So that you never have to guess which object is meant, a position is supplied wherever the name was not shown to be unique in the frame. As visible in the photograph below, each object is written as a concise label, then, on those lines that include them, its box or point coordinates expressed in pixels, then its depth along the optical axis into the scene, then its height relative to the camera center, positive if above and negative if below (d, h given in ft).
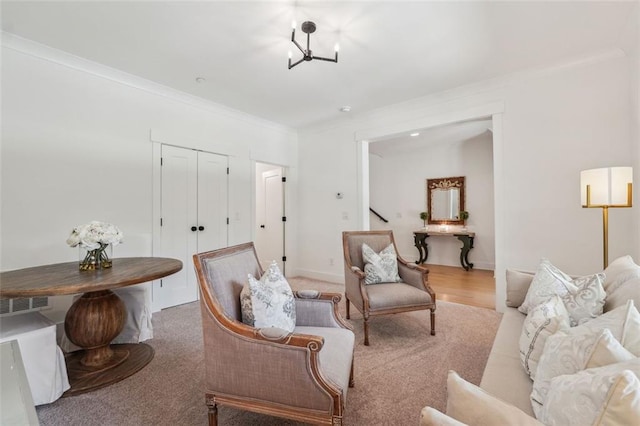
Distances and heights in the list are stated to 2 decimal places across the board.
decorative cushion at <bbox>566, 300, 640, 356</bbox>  2.89 -1.27
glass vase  7.22 -1.18
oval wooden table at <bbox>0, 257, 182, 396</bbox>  6.10 -2.46
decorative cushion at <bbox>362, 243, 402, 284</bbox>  9.52 -1.81
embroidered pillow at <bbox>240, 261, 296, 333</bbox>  5.02 -1.66
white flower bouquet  7.06 -0.65
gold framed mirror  19.70 +0.89
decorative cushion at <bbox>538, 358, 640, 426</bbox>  1.82 -1.35
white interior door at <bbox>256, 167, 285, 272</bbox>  17.22 -0.28
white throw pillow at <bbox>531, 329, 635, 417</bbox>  2.60 -1.45
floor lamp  7.23 +0.60
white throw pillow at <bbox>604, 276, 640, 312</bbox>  4.15 -1.25
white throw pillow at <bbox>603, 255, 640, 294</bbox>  4.67 -1.06
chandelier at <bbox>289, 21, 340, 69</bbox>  7.43 +4.94
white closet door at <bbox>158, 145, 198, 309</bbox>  11.45 -0.20
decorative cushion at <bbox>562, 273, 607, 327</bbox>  4.43 -1.45
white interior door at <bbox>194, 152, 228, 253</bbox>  12.64 +0.58
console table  18.28 -1.94
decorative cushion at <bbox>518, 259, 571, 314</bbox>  5.53 -1.47
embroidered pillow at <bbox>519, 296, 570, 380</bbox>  3.74 -1.61
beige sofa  2.29 -2.24
